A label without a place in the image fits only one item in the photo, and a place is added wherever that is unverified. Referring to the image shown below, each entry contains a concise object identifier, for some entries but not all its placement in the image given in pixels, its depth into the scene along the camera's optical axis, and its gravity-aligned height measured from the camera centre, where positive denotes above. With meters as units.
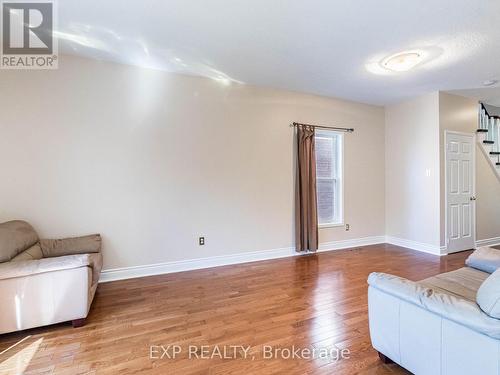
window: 4.61 +0.19
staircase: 4.70 +0.93
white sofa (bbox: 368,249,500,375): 1.20 -0.75
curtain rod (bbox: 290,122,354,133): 4.21 +1.06
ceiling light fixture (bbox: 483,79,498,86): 3.69 +1.52
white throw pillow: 1.18 -0.54
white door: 4.30 -0.11
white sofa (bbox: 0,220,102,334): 1.98 -0.77
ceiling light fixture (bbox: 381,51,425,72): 2.91 +1.48
